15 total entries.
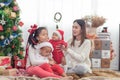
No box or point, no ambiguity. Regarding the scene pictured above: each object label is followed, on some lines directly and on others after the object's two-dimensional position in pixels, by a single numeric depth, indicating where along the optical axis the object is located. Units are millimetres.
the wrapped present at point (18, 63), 4155
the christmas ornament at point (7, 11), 4141
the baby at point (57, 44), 3478
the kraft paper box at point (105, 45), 4844
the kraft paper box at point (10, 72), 2647
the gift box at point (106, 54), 4840
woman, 3043
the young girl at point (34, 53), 2703
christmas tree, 4129
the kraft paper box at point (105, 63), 4848
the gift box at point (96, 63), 4840
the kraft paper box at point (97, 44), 4840
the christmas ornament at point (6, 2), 4168
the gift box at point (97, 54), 4863
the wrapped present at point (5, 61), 3903
